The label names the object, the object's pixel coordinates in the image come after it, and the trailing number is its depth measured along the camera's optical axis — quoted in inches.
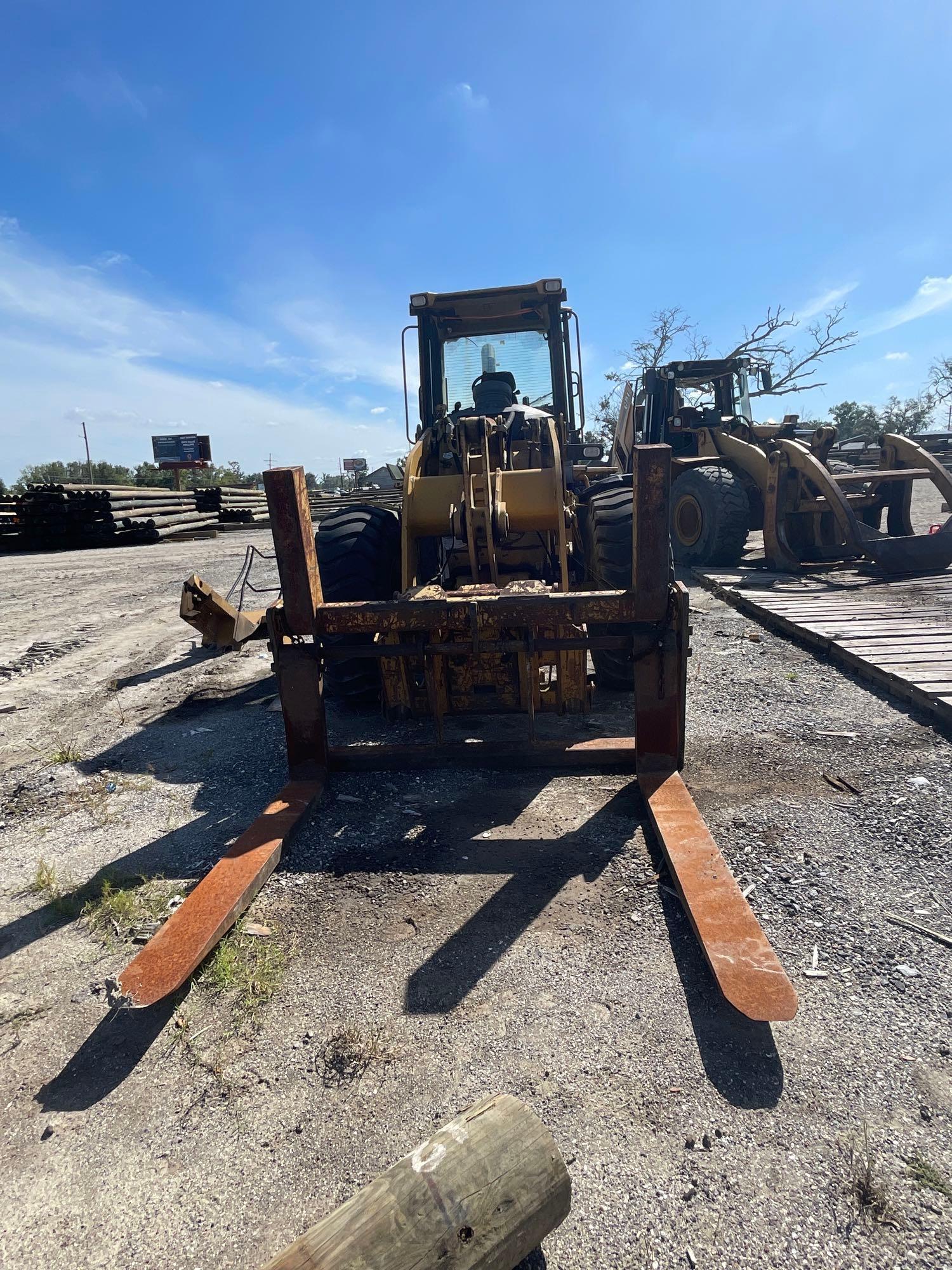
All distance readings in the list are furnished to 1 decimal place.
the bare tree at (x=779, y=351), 1221.1
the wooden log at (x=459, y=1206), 50.6
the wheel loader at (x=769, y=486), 350.0
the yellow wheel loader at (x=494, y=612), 106.6
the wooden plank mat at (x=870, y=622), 196.7
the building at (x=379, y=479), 1685.5
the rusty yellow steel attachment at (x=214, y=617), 218.2
